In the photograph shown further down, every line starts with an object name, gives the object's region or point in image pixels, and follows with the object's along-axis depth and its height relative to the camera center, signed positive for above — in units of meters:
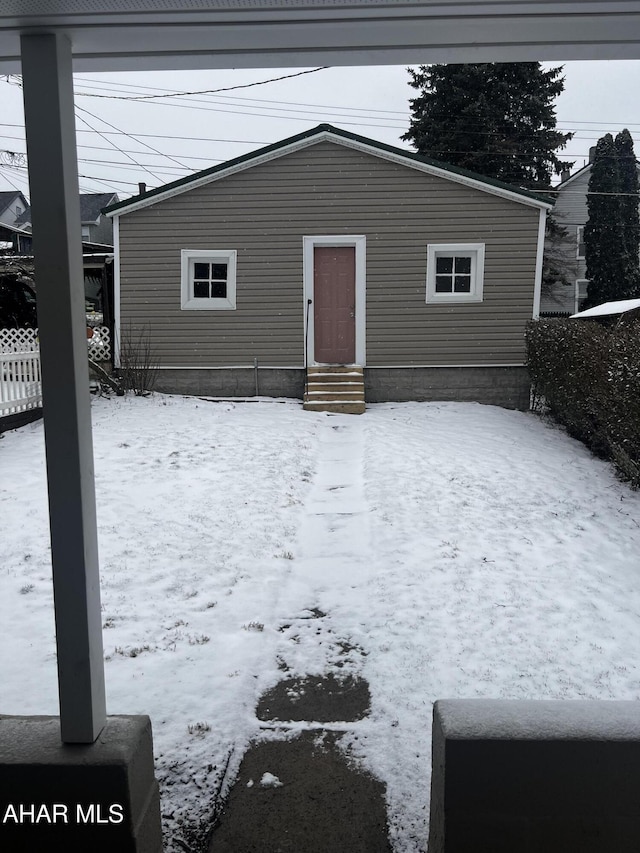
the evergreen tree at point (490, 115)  22.30 +7.26
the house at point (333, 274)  11.65 +0.85
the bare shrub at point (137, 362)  11.68 -0.81
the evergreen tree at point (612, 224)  23.61 +3.68
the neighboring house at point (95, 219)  39.72 +6.29
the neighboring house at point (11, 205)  42.84 +7.53
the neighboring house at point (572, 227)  25.61 +3.89
